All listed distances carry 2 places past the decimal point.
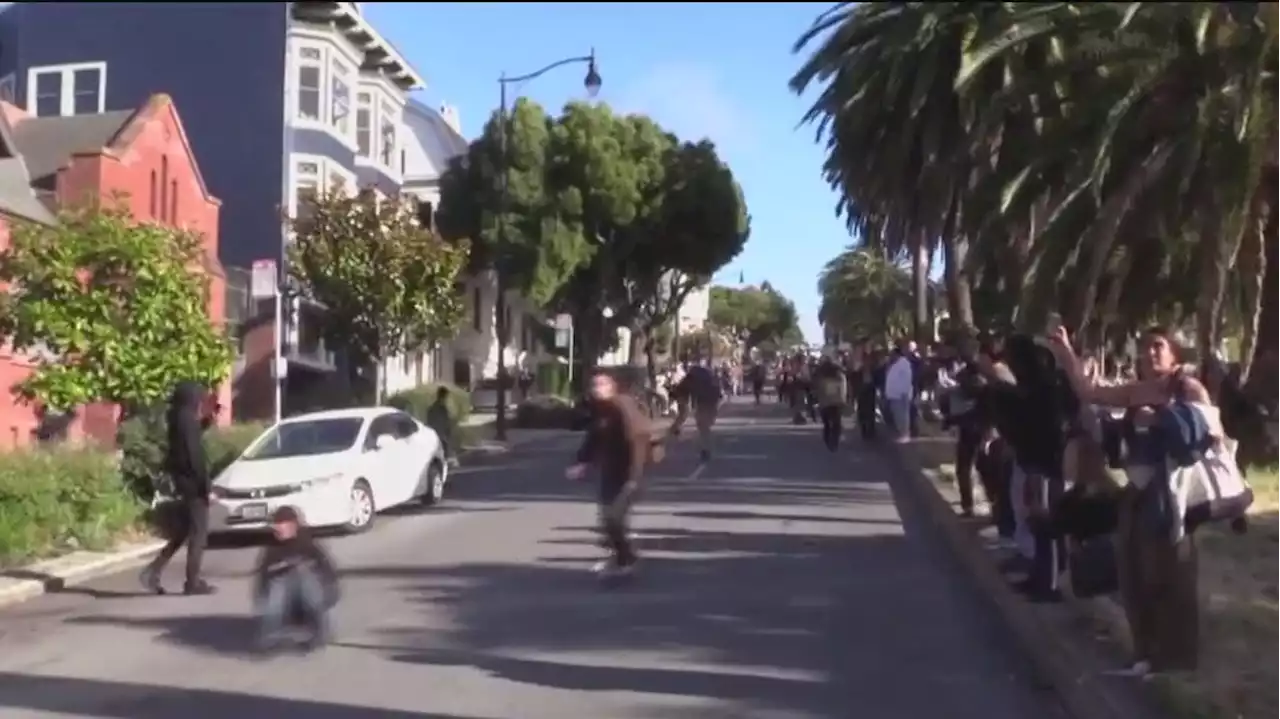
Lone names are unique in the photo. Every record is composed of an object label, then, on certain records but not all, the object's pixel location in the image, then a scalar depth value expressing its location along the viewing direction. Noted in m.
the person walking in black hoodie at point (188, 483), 14.59
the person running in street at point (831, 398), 31.39
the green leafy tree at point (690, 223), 59.75
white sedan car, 19.08
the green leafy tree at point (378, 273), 36.28
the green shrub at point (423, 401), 36.00
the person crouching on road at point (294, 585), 11.61
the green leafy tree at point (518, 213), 55.56
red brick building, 30.77
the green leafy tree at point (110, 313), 21.48
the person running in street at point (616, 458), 14.91
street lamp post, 37.72
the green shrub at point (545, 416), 46.16
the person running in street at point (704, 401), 30.38
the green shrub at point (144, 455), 19.69
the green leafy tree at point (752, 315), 149.00
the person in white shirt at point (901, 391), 30.83
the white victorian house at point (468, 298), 60.44
